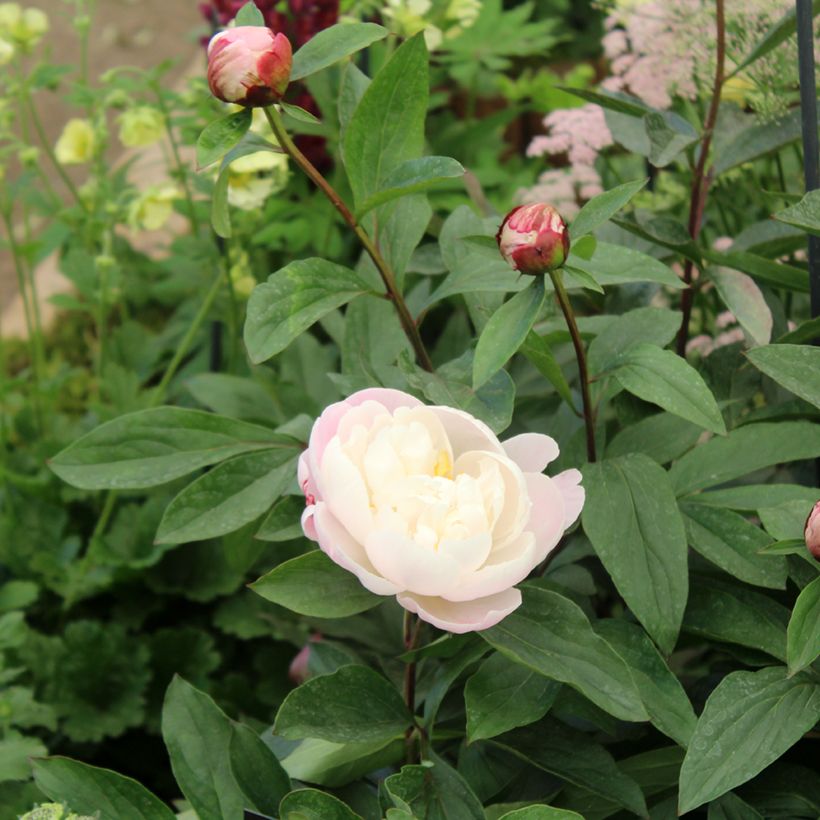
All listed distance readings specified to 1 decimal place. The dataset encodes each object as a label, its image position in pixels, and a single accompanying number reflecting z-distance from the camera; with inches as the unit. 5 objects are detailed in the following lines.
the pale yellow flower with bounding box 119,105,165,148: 59.8
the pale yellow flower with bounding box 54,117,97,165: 67.1
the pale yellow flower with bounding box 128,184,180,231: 58.0
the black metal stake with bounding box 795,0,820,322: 41.4
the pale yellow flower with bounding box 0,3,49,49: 61.1
